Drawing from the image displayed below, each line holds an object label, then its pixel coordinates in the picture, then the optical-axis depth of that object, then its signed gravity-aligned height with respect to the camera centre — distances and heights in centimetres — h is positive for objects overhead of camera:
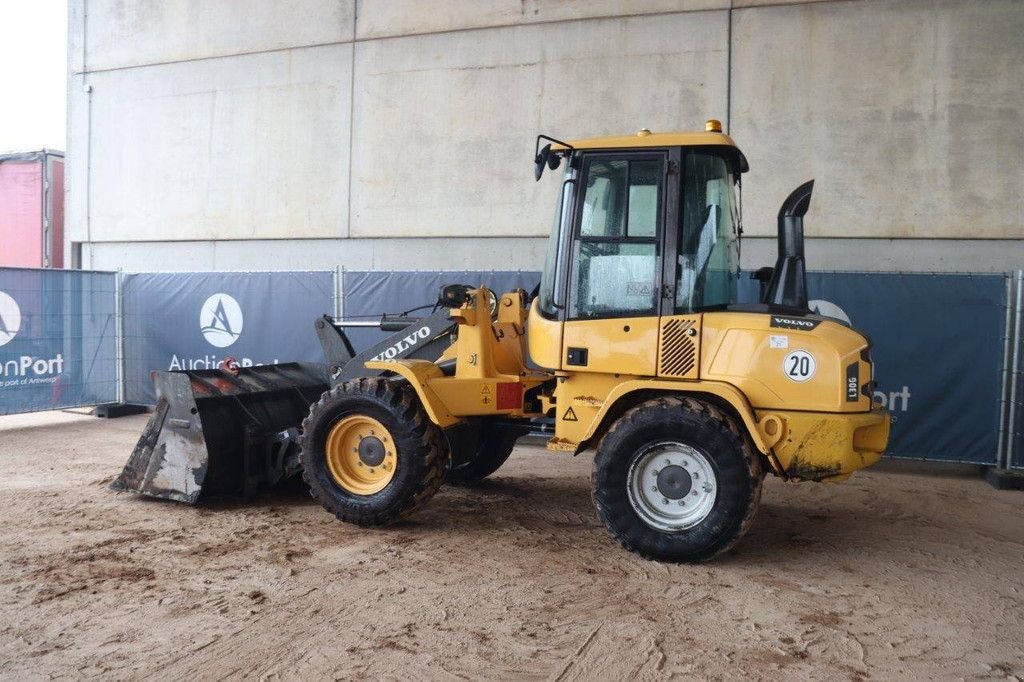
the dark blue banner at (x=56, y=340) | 1009 -57
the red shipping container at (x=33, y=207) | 1384 +145
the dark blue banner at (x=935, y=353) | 809 -27
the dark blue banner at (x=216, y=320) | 1055 -25
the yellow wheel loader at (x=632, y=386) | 502 -48
